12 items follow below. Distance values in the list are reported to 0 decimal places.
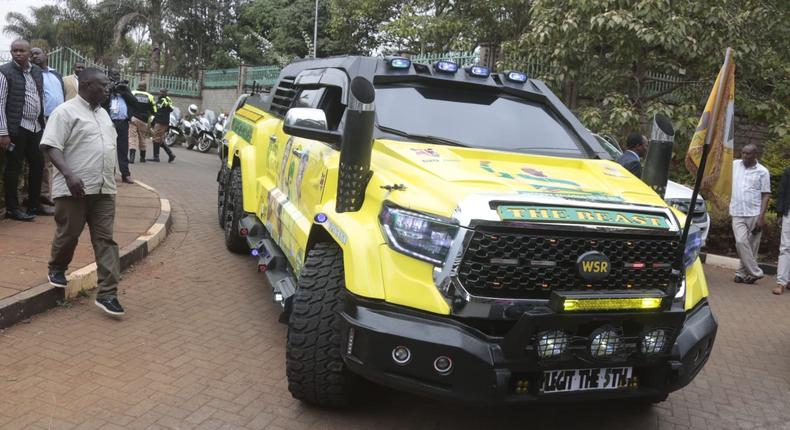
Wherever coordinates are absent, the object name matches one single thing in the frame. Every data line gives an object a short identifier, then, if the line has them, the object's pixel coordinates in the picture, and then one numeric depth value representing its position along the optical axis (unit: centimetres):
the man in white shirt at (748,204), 807
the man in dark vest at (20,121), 671
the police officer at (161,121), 1537
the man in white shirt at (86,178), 464
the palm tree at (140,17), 3212
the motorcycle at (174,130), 1991
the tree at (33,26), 4314
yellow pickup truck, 297
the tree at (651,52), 997
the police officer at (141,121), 1347
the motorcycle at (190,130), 2055
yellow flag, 369
